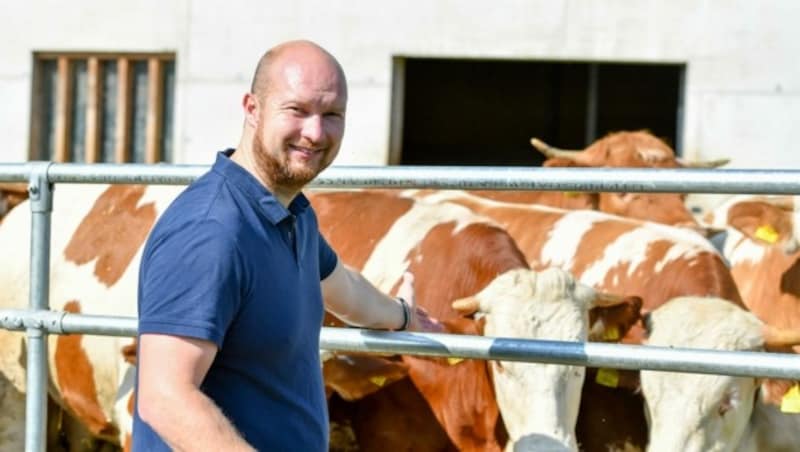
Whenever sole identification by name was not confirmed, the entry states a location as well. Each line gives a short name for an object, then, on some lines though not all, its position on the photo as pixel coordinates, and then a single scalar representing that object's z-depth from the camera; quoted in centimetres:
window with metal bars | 1682
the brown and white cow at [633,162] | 1243
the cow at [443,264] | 772
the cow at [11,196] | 975
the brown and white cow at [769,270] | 786
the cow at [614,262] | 816
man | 398
